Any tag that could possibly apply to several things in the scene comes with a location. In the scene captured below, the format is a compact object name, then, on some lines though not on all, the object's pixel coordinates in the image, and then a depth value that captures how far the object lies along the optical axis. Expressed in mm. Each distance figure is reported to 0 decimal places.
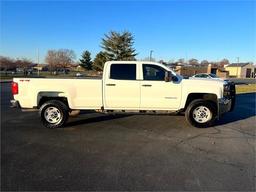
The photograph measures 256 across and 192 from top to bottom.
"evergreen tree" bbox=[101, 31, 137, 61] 43877
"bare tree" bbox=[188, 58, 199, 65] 100553
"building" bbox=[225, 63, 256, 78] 62983
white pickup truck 5596
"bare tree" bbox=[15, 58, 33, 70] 56194
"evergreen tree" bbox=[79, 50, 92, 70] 60598
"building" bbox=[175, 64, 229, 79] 51377
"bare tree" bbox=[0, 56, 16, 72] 51891
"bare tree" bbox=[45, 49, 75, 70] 66470
